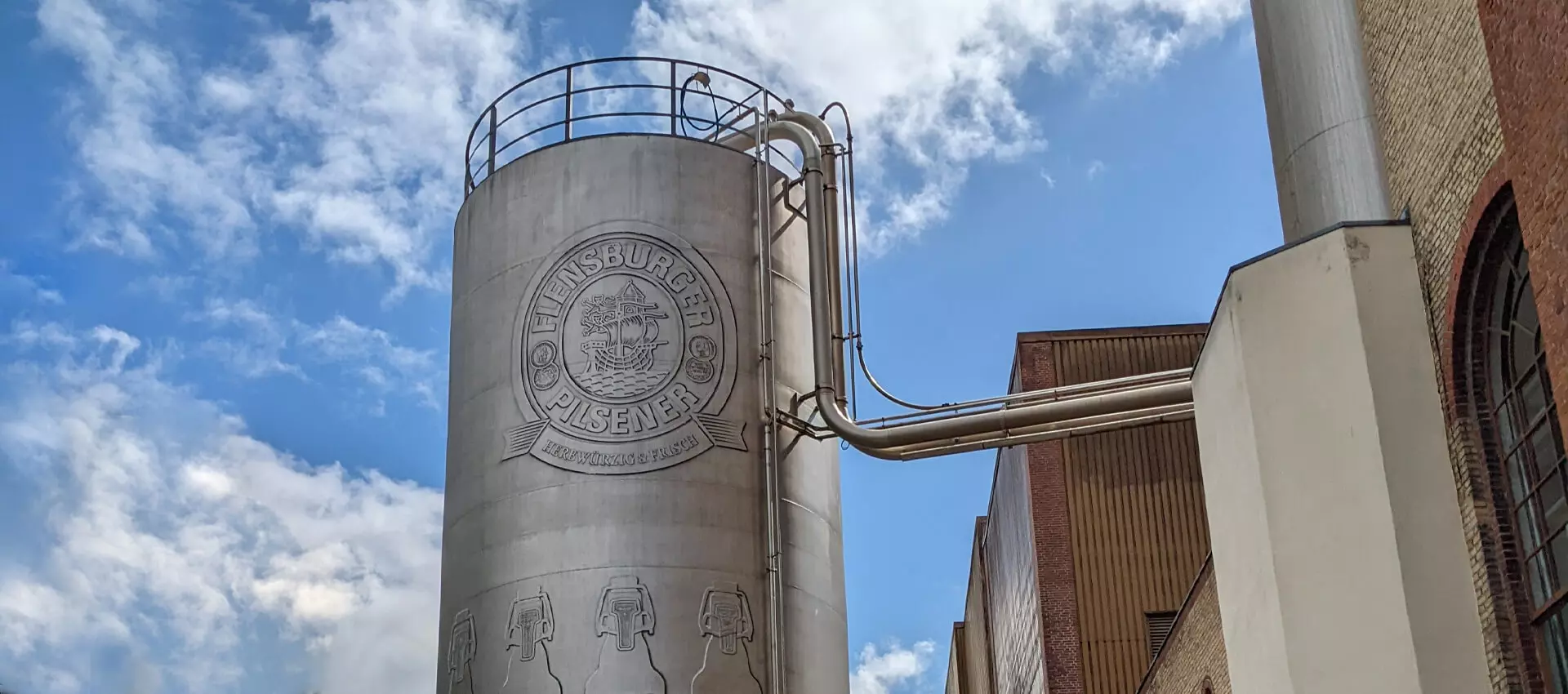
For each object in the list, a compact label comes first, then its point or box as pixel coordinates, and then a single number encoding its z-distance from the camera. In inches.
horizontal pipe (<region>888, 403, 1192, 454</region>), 940.0
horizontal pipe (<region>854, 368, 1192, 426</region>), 937.5
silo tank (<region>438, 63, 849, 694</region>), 856.9
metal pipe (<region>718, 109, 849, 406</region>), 975.6
